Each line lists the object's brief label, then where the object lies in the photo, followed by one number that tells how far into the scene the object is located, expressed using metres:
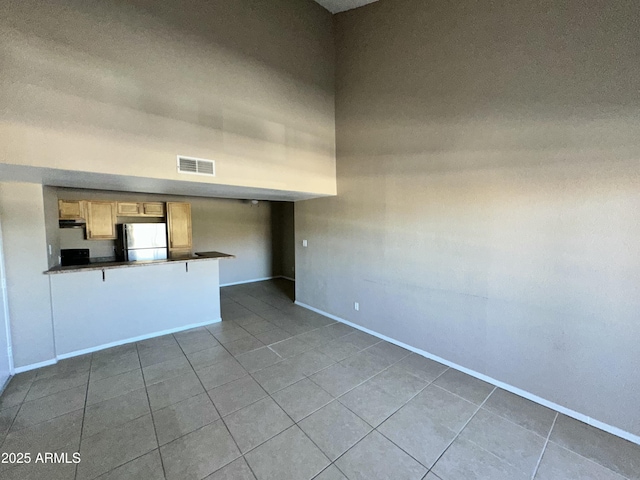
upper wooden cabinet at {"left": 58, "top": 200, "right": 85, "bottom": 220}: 4.16
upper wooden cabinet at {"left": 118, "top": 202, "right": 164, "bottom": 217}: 4.77
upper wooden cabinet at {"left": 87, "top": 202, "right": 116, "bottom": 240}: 4.48
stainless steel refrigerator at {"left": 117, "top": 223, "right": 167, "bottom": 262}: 4.64
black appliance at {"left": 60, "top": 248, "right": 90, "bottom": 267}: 4.40
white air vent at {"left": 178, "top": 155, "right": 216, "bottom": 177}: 2.69
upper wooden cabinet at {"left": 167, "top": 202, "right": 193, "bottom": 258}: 5.15
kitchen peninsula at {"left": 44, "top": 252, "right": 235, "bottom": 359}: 3.03
